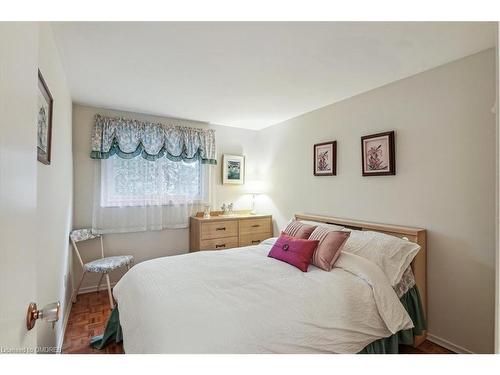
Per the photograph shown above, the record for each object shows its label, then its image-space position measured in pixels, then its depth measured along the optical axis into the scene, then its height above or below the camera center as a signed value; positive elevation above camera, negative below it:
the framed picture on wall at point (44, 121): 1.40 +0.42
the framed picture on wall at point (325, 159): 3.05 +0.37
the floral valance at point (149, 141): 3.21 +0.68
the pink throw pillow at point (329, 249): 2.07 -0.52
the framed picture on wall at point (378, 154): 2.44 +0.34
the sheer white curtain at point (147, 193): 3.28 -0.06
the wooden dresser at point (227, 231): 3.52 -0.64
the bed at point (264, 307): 1.30 -0.72
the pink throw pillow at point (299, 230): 2.48 -0.43
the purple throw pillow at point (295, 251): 2.11 -0.56
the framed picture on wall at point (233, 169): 4.14 +0.32
